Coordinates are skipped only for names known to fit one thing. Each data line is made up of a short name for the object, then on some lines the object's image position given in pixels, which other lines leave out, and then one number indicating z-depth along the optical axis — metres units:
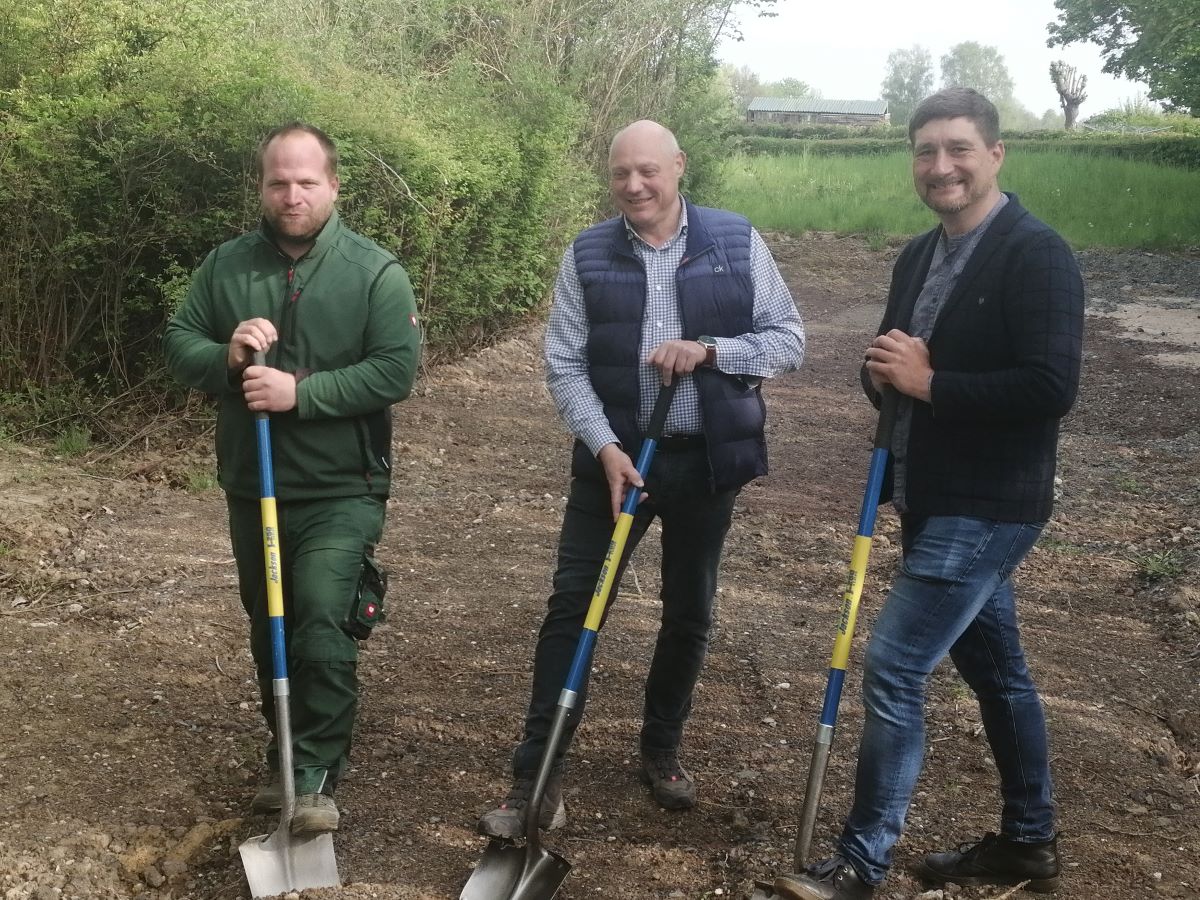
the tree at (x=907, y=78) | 136.76
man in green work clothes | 3.57
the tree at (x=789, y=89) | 126.25
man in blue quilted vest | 3.65
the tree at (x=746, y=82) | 103.69
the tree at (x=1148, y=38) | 34.06
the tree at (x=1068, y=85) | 62.22
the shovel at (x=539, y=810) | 3.33
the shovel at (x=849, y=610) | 3.32
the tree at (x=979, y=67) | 158.75
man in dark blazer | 3.04
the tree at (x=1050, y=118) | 138.98
